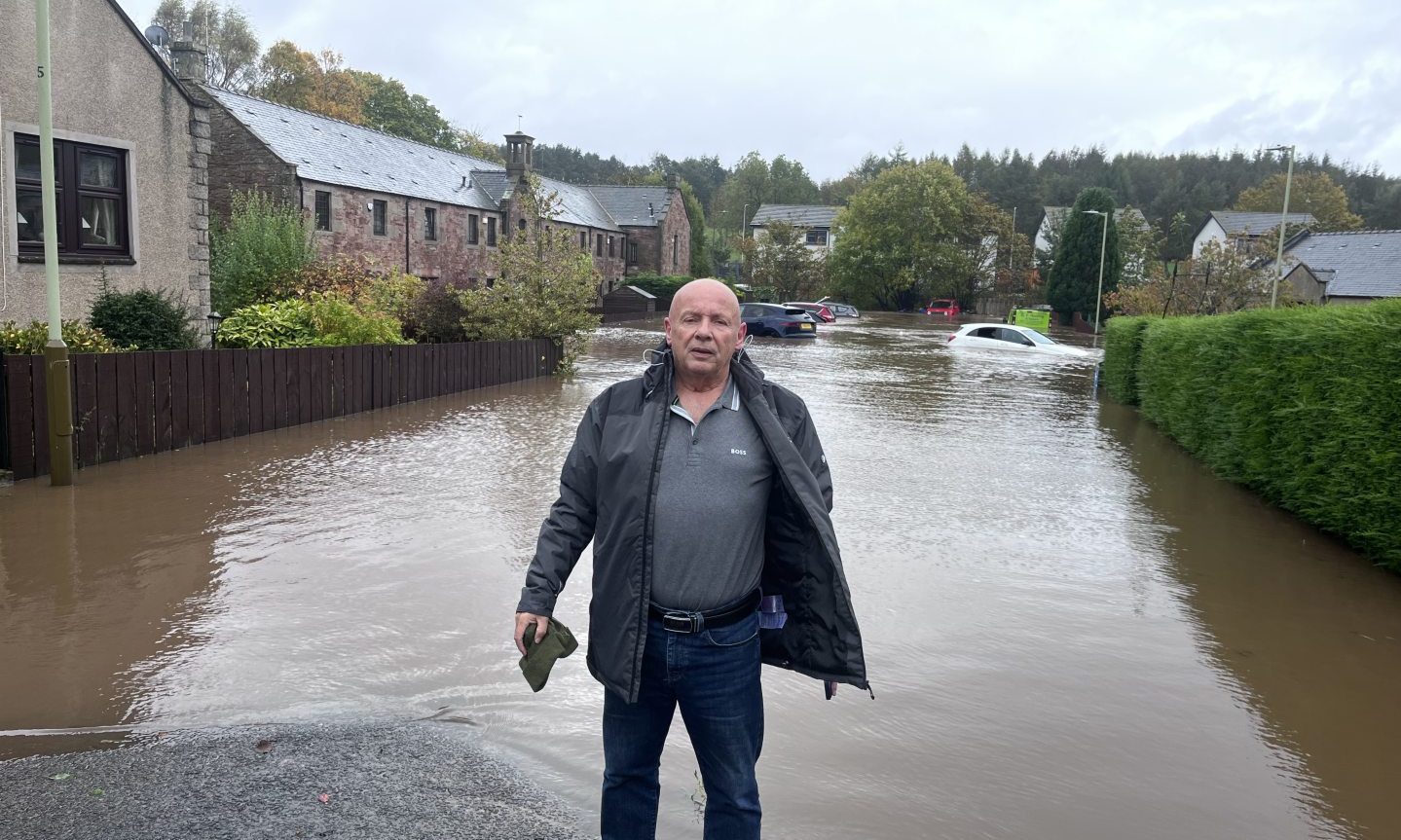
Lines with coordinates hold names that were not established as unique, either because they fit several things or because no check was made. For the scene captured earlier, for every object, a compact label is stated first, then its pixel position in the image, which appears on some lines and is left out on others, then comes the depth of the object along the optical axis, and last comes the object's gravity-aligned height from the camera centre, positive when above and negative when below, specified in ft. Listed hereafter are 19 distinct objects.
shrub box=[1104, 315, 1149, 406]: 68.95 -3.46
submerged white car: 111.45 -4.05
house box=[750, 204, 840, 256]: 315.99 +23.82
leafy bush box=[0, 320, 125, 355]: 34.55 -2.32
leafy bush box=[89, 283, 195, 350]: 43.62 -1.90
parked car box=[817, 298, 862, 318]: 202.51 -2.40
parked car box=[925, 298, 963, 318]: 234.72 -1.64
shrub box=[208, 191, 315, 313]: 68.44 +1.14
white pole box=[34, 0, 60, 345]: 30.71 +3.06
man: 10.40 -2.69
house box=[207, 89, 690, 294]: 112.16 +12.01
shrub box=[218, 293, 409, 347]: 54.49 -2.41
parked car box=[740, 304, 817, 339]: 132.46 -3.44
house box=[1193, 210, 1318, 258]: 238.25 +20.90
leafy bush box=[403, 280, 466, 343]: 70.33 -2.11
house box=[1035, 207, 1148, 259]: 239.50 +21.48
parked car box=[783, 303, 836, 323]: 164.32 -2.56
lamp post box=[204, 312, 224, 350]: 55.57 -2.71
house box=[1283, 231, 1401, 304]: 155.43 +7.36
